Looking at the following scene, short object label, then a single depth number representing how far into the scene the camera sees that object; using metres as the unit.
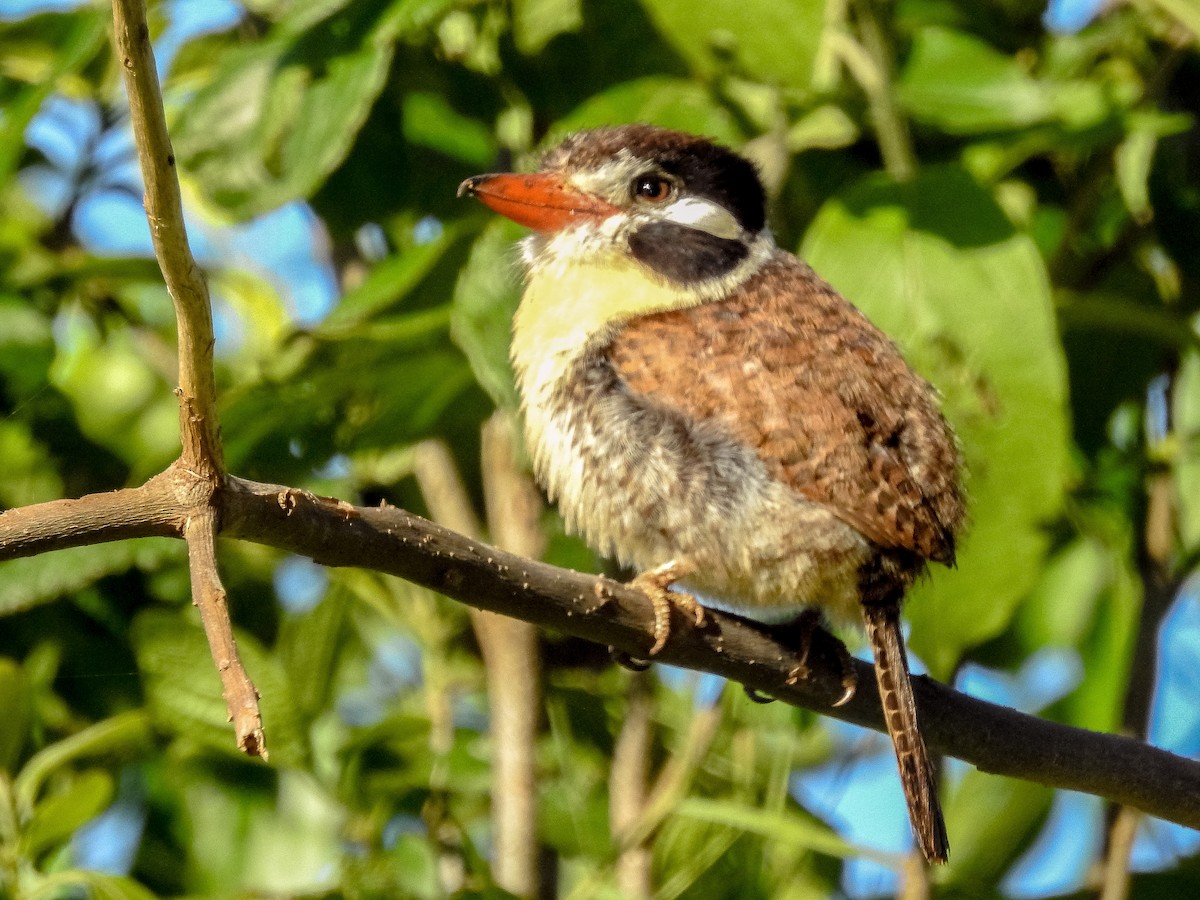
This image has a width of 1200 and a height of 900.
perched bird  5.00
